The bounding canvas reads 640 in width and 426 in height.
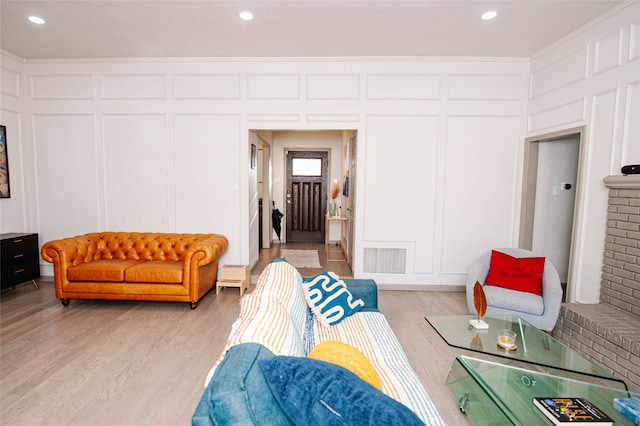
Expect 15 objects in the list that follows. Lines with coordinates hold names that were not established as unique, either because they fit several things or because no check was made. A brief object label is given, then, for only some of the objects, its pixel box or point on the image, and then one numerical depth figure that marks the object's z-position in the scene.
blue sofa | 0.87
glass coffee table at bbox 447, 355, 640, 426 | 1.60
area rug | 5.54
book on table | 1.47
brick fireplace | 2.41
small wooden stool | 4.18
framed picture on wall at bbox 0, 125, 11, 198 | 4.22
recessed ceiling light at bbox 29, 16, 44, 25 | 3.29
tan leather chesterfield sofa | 3.60
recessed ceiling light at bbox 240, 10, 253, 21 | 3.15
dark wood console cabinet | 3.88
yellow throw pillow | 1.26
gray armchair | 2.83
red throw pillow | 3.12
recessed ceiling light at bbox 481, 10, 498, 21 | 3.10
